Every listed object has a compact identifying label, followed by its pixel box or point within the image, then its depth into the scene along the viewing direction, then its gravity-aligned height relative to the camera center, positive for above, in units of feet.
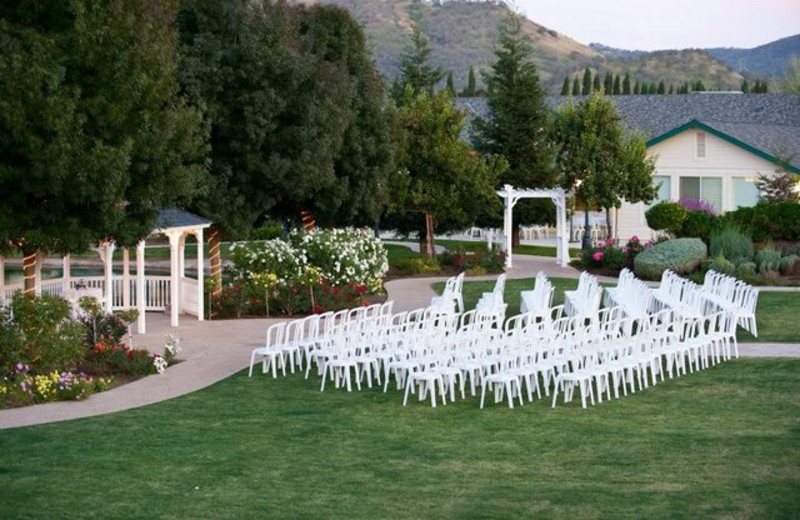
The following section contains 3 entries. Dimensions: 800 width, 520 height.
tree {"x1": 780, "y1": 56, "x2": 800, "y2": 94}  271.69 +30.31
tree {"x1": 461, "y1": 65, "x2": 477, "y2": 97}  247.50 +24.67
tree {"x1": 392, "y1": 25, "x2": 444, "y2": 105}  186.09 +21.22
